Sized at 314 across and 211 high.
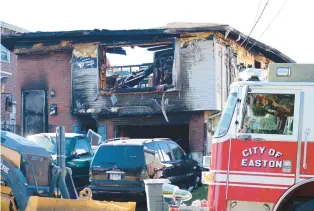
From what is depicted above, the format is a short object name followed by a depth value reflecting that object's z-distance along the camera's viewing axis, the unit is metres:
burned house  18.70
